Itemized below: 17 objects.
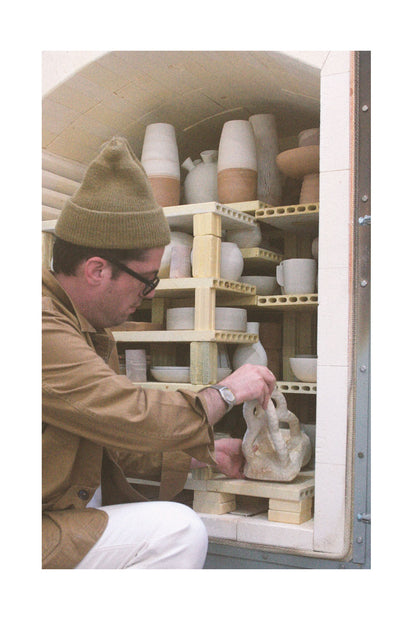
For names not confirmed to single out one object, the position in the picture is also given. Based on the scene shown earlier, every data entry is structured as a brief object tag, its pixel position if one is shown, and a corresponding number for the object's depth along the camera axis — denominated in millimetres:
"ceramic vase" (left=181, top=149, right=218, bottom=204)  2283
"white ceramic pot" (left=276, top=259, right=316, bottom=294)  2113
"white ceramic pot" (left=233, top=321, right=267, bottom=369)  2139
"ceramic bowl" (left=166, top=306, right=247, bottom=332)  2059
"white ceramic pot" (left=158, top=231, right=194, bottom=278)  2105
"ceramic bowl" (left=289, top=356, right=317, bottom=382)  1972
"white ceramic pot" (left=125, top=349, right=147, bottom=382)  2072
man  1404
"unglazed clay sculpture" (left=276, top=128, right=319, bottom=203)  2109
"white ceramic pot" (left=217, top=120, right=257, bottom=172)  2191
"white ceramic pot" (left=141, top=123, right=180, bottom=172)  2182
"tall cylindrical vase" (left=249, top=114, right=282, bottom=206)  2258
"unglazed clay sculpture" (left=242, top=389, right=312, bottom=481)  1858
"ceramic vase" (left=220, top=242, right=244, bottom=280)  2129
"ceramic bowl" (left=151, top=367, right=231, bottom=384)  2025
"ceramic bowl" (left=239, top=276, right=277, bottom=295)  2240
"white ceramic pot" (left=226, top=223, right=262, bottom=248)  2223
